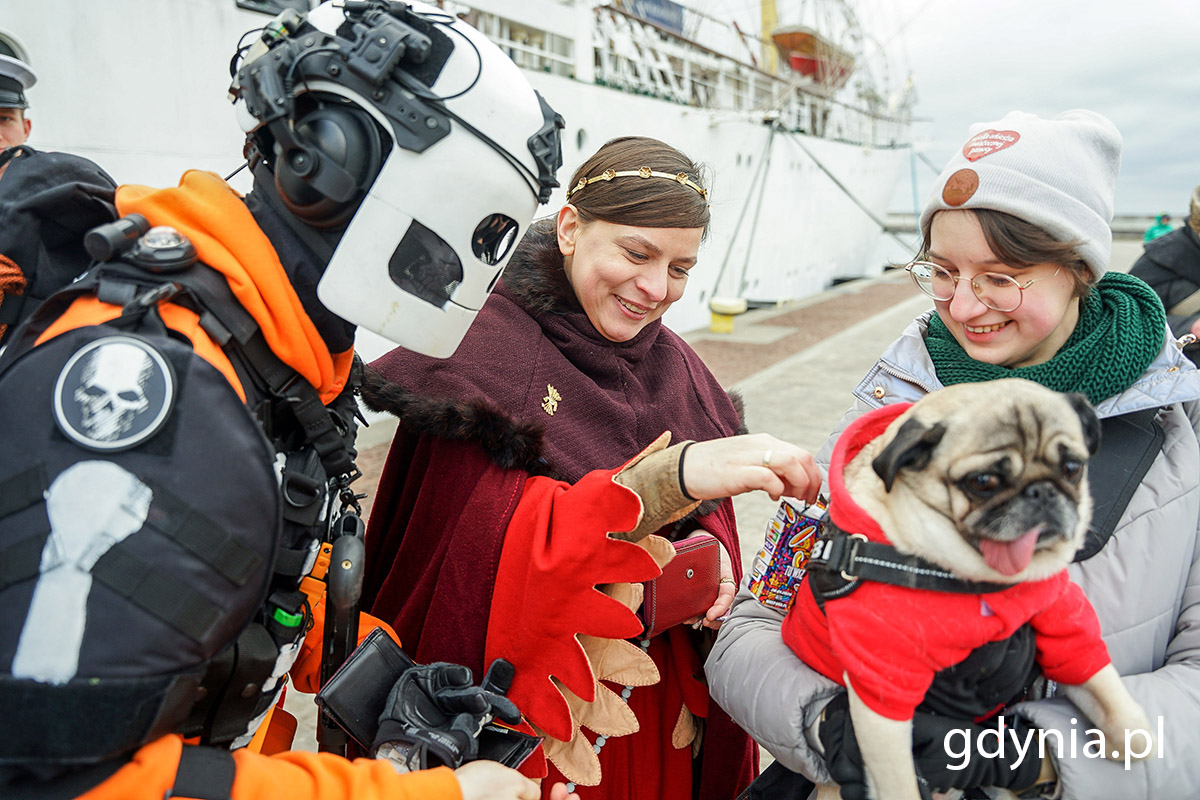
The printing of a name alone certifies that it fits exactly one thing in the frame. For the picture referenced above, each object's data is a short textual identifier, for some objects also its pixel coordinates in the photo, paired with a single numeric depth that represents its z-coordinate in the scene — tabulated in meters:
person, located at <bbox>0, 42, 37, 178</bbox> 3.30
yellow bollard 13.43
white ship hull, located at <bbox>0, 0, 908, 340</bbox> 5.75
